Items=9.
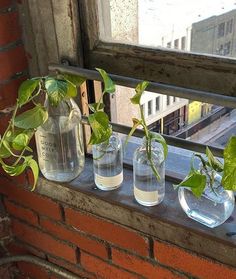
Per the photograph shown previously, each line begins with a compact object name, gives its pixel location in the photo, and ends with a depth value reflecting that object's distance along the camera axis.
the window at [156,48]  1.11
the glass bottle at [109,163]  1.28
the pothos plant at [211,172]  1.00
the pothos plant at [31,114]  1.15
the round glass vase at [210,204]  1.13
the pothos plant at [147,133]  1.08
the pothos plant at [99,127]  1.14
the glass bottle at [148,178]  1.21
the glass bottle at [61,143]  1.29
